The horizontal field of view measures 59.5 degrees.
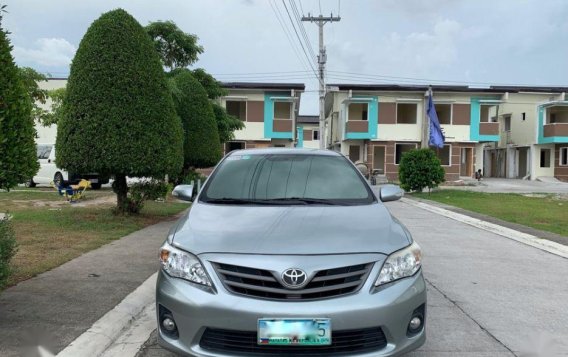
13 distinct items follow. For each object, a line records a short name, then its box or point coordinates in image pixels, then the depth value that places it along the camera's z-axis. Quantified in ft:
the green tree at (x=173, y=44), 62.03
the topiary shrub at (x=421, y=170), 72.69
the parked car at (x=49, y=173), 70.44
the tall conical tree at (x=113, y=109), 31.53
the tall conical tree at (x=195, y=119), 58.29
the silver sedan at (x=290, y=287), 9.61
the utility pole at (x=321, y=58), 95.32
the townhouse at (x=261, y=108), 108.27
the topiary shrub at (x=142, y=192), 37.22
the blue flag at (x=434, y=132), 93.86
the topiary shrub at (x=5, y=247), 12.80
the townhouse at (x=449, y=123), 111.34
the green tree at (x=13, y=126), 13.19
